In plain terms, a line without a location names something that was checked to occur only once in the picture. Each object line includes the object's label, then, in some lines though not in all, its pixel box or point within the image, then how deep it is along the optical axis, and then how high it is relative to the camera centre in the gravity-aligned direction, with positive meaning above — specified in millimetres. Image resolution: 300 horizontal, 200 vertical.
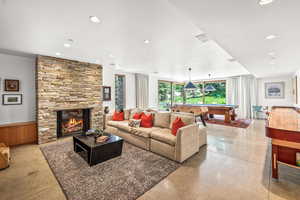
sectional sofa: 2727 -877
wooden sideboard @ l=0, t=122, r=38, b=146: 3505 -918
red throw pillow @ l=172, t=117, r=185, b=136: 2996 -584
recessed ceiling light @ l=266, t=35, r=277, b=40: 2344 +1119
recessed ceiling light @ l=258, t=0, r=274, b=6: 1475 +1096
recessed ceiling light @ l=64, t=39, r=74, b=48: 2891 +1308
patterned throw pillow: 3723 -659
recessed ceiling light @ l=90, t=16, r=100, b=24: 2036 +1276
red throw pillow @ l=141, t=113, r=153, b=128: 3760 -613
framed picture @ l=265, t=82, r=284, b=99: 6934 +483
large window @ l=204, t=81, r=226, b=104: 8950 +308
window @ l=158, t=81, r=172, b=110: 8830 +351
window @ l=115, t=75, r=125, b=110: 6285 +420
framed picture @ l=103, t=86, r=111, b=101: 5562 +294
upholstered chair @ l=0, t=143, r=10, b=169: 2484 -1099
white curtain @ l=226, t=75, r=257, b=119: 7605 +357
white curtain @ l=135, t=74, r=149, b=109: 6871 +505
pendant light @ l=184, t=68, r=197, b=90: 5836 +558
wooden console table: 1867 -608
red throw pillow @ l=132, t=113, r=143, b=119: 4060 -500
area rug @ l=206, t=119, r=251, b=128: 5891 -1126
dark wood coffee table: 2596 -1017
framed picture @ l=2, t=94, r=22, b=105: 3691 +39
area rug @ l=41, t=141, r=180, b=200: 1888 -1296
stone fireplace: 3881 +153
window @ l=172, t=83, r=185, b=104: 9852 +487
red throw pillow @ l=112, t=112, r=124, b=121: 4574 -566
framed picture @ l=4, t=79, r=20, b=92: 3701 +432
